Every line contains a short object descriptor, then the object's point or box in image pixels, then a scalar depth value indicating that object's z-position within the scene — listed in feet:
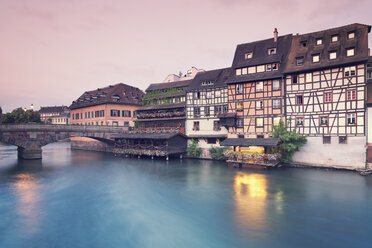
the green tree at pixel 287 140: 102.42
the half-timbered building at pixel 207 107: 130.00
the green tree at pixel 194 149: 134.78
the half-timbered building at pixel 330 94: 93.56
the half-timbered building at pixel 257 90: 112.16
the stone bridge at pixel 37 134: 130.00
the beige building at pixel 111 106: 191.43
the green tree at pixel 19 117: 240.73
